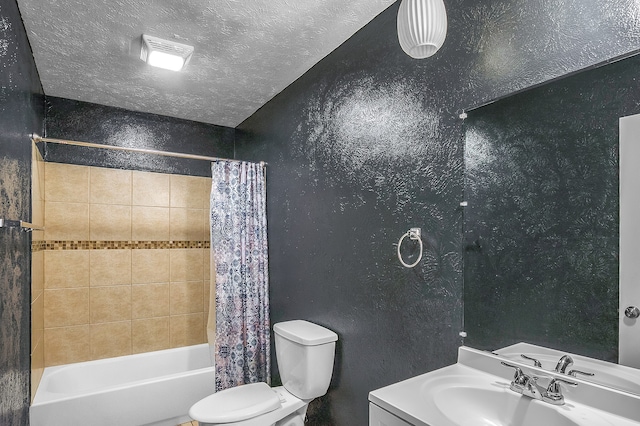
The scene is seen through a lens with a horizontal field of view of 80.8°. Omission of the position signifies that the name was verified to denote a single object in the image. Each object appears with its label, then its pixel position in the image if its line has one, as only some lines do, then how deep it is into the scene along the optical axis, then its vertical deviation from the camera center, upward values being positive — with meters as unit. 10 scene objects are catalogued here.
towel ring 1.58 -0.11
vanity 1.00 -0.55
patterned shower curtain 2.72 -0.47
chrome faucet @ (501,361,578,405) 1.07 -0.53
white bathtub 2.41 -1.29
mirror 1.04 -0.01
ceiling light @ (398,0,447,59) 1.15 +0.58
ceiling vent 2.08 +0.91
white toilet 1.95 -1.04
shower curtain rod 2.31 +0.43
